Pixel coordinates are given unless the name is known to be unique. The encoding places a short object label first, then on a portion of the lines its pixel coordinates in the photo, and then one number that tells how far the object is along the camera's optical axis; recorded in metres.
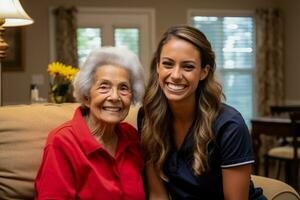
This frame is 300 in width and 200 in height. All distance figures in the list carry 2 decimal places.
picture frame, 5.62
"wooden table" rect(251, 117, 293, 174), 4.31
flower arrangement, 2.92
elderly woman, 1.68
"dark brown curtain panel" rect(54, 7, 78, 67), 5.71
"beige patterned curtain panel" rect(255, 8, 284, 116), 6.30
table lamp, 2.38
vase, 3.01
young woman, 1.76
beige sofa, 1.84
